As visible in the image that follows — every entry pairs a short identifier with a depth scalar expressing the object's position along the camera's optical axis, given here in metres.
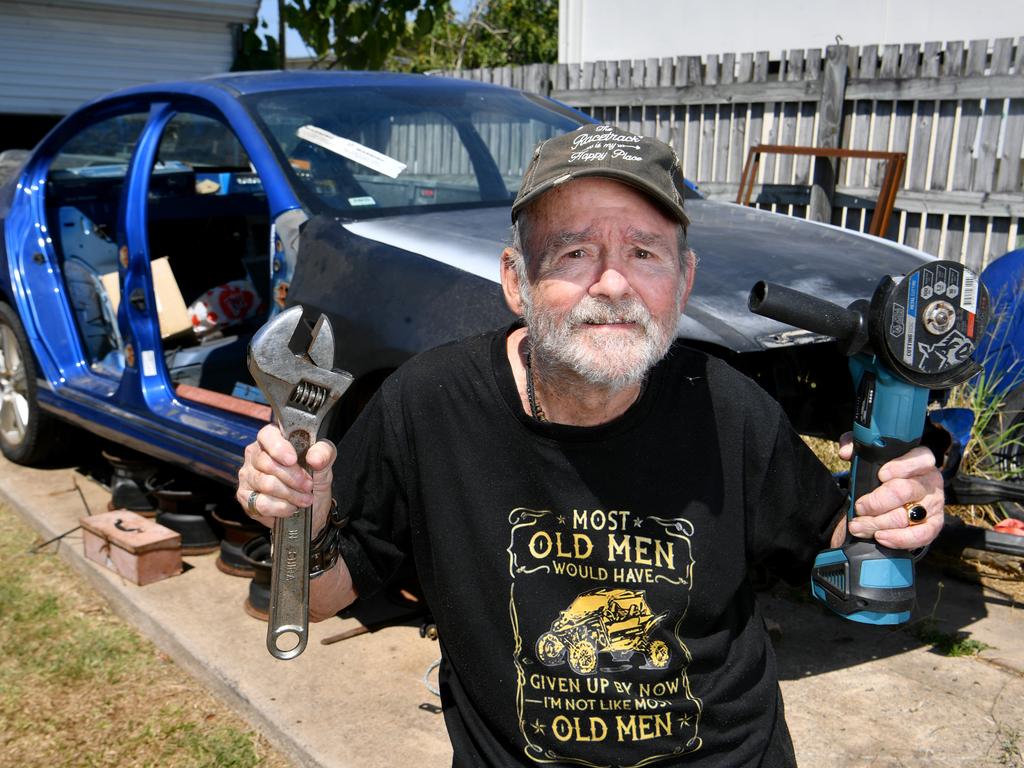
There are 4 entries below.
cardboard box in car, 4.73
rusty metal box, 3.98
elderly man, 1.67
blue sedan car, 3.13
